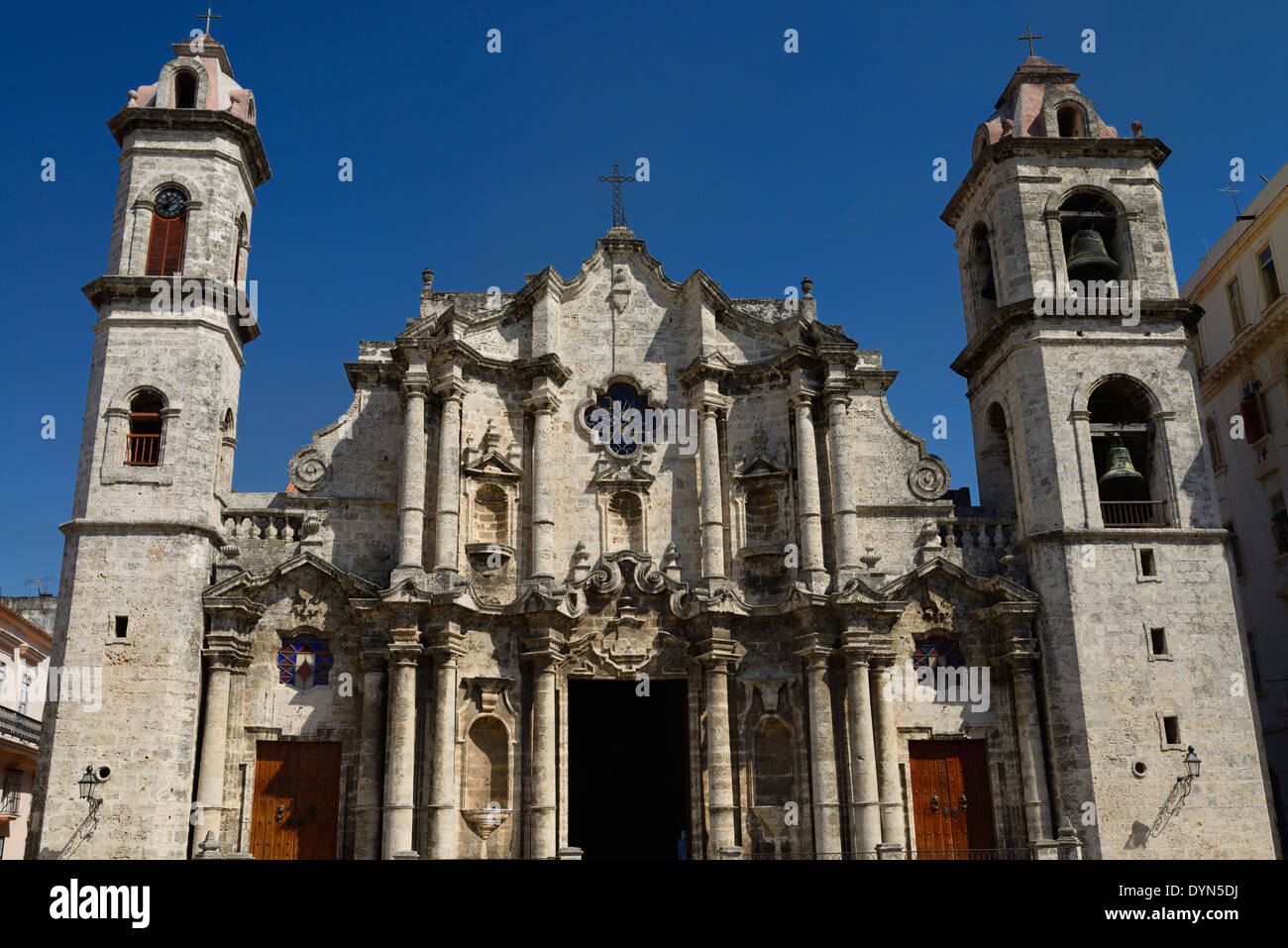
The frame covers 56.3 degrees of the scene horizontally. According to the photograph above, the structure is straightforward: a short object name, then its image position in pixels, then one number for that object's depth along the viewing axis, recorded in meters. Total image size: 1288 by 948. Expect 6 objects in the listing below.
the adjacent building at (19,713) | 30.62
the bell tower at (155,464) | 20.94
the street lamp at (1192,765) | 22.05
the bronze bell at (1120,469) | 24.09
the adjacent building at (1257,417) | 30.20
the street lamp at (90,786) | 20.56
